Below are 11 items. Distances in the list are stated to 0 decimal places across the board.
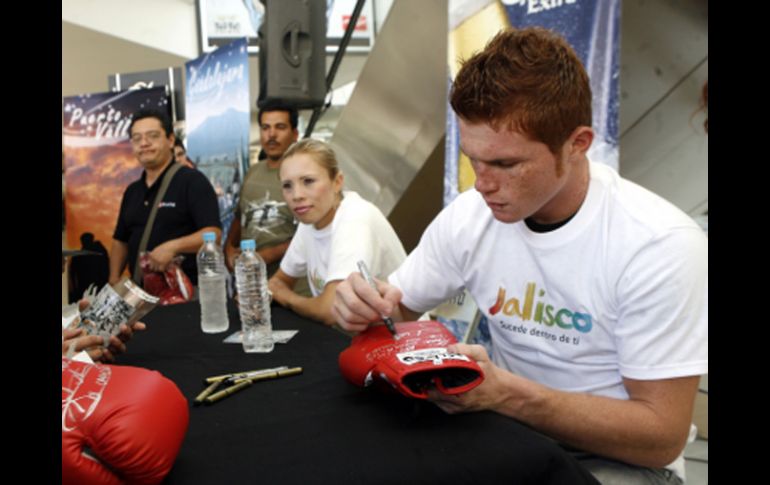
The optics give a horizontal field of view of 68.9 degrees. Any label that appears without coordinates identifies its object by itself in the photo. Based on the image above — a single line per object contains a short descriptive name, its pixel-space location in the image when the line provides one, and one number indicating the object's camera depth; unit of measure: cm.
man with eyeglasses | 295
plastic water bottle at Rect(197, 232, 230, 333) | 159
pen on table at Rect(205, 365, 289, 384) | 113
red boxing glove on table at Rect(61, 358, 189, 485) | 66
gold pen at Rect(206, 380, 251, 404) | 102
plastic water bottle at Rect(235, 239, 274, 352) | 138
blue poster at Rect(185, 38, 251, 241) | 363
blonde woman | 189
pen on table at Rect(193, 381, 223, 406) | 102
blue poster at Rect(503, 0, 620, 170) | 210
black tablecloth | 75
